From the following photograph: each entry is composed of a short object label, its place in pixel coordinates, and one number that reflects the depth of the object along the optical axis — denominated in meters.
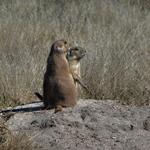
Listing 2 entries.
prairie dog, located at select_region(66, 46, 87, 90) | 16.11
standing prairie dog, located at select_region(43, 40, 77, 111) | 14.66
